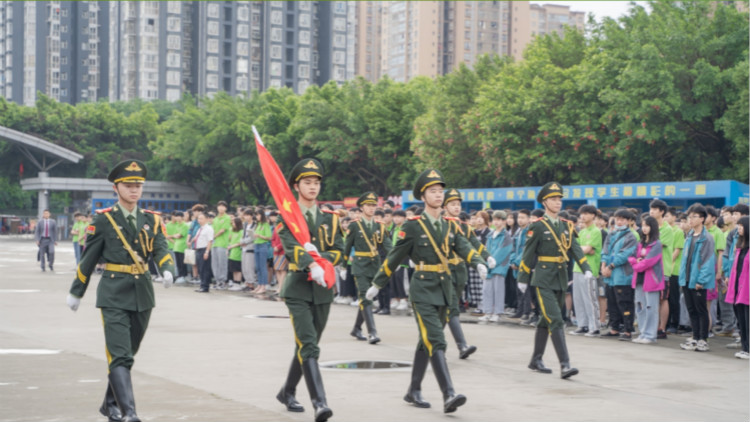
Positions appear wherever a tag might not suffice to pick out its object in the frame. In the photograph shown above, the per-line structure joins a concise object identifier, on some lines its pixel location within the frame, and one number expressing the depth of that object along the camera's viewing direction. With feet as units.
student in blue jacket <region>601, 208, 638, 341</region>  44.21
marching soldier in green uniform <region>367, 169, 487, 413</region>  26.78
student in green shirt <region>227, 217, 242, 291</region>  72.07
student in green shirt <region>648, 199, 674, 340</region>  44.86
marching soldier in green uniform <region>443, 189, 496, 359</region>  36.60
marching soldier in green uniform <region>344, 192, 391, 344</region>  46.37
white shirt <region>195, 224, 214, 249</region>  73.72
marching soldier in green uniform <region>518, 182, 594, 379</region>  32.55
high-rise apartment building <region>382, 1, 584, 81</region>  483.10
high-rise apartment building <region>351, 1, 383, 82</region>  577.02
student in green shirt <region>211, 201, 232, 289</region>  71.77
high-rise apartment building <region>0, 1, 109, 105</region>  450.71
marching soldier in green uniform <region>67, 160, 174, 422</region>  23.77
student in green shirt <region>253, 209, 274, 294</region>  69.26
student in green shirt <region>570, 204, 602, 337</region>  45.06
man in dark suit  94.02
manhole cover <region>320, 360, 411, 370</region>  33.73
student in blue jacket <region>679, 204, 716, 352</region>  40.47
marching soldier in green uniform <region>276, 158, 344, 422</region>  24.31
